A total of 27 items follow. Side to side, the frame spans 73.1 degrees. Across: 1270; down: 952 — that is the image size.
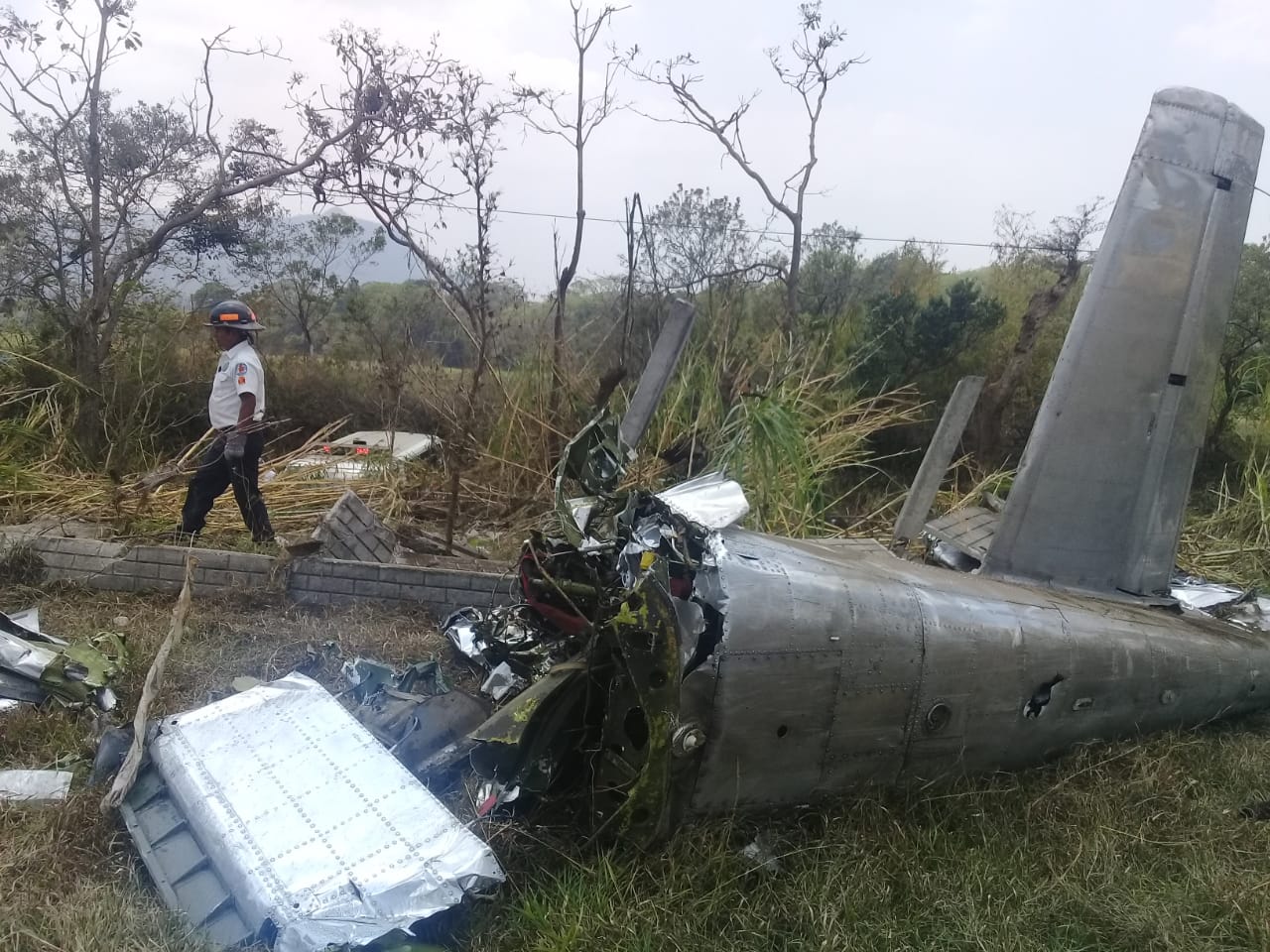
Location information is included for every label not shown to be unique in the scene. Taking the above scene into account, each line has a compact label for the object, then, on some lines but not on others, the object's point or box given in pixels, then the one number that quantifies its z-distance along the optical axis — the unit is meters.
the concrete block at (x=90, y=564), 5.57
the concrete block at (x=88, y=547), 5.61
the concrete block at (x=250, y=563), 5.52
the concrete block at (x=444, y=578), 5.54
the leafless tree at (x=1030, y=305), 9.78
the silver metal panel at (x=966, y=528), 5.88
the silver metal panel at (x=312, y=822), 2.47
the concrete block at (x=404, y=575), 5.53
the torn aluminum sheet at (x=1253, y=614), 4.36
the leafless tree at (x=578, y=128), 9.62
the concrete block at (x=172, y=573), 5.55
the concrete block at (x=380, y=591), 5.52
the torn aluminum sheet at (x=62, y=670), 3.88
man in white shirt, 5.54
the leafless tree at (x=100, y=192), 8.44
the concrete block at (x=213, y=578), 5.49
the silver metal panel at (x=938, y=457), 4.80
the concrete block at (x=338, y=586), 5.49
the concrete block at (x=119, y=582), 5.55
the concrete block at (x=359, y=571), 5.49
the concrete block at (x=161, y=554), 5.55
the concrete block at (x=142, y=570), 5.56
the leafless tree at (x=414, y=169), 9.10
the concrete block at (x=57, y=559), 5.61
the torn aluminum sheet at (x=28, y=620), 4.50
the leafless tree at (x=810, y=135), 10.84
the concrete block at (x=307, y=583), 5.48
